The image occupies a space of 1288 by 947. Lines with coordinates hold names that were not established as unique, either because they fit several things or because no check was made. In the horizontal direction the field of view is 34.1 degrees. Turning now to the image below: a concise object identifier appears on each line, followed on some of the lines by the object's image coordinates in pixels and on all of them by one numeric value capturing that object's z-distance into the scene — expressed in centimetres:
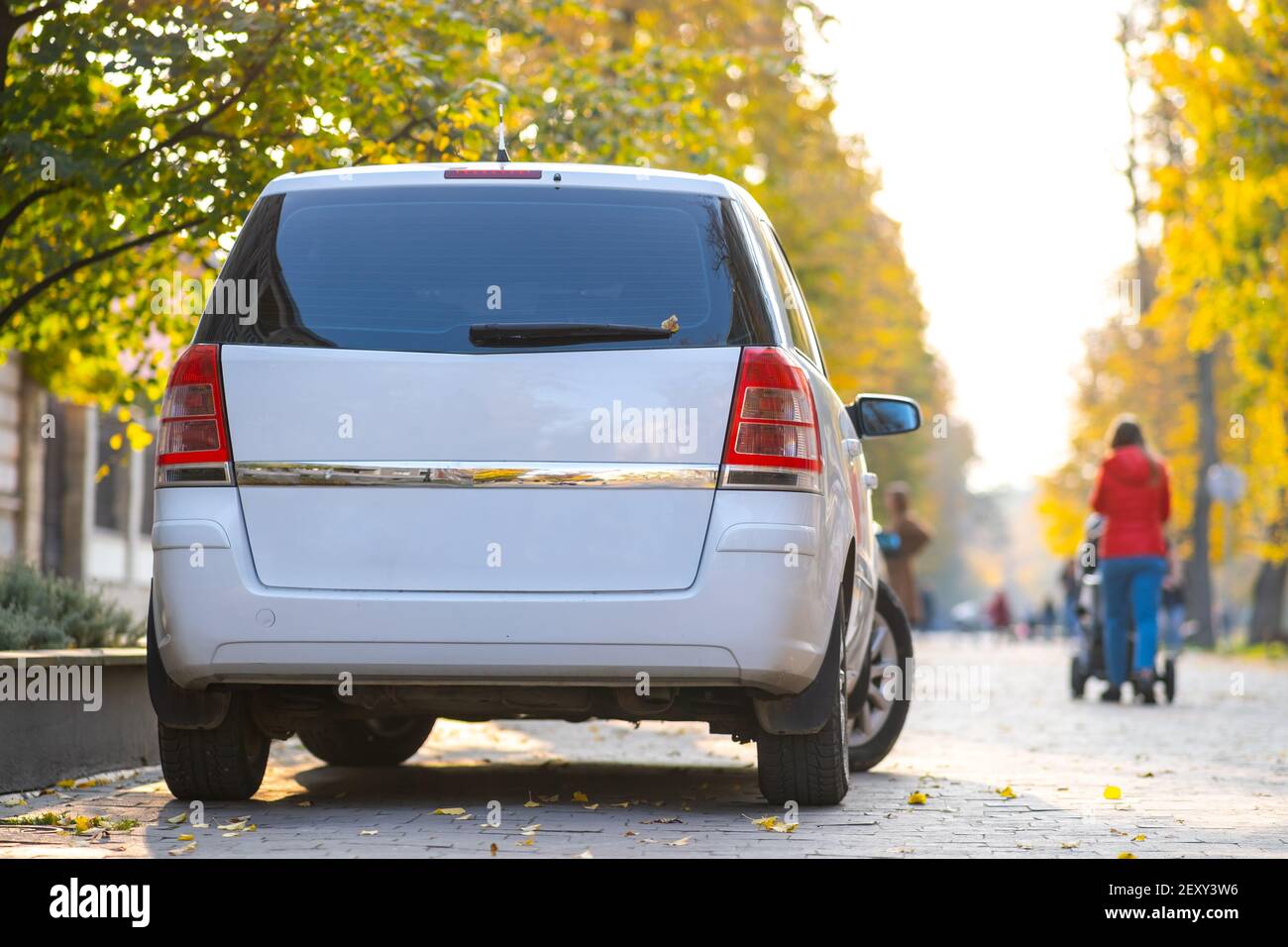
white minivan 632
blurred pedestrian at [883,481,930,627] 2209
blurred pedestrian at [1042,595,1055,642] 5857
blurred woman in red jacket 1563
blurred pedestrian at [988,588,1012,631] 6072
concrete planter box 790
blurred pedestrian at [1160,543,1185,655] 1942
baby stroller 1642
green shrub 871
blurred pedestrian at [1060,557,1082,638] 1834
